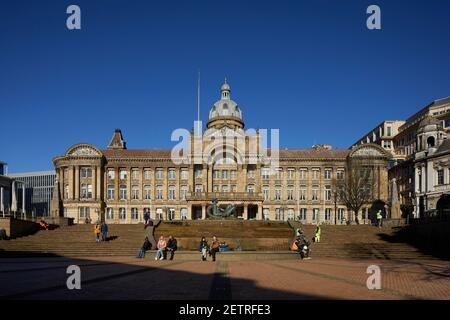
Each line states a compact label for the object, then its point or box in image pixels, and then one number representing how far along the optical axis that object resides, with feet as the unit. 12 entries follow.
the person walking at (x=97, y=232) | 138.98
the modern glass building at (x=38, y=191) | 557.78
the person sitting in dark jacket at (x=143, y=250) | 112.06
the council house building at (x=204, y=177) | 304.71
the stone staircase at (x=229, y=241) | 121.60
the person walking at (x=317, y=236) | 139.03
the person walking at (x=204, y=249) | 103.35
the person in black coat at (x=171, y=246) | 106.83
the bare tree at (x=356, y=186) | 260.21
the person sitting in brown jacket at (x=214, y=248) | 103.65
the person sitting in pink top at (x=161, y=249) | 105.60
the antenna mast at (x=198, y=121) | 310.41
